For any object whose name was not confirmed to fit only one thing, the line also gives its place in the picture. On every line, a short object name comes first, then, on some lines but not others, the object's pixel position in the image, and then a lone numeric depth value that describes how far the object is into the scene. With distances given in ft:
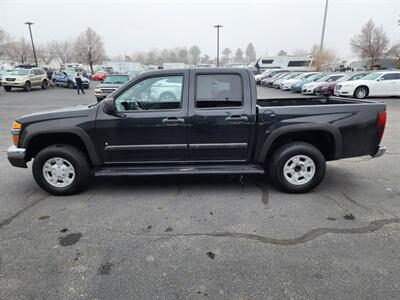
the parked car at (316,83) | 63.46
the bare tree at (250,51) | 537.65
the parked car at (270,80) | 95.71
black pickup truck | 12.69
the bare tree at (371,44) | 169.89
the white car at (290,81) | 77.40
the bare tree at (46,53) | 268.21
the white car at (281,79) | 85.85
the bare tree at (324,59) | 146.83
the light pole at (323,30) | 97.53
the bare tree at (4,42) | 172.76
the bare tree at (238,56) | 456.69
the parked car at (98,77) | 151.92
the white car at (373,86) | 51.83
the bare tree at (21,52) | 228.22
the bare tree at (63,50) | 273.33
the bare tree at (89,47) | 190.10
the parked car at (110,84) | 48.44
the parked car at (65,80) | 96.58
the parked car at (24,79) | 77.78
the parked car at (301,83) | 70.72
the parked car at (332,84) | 57.56
